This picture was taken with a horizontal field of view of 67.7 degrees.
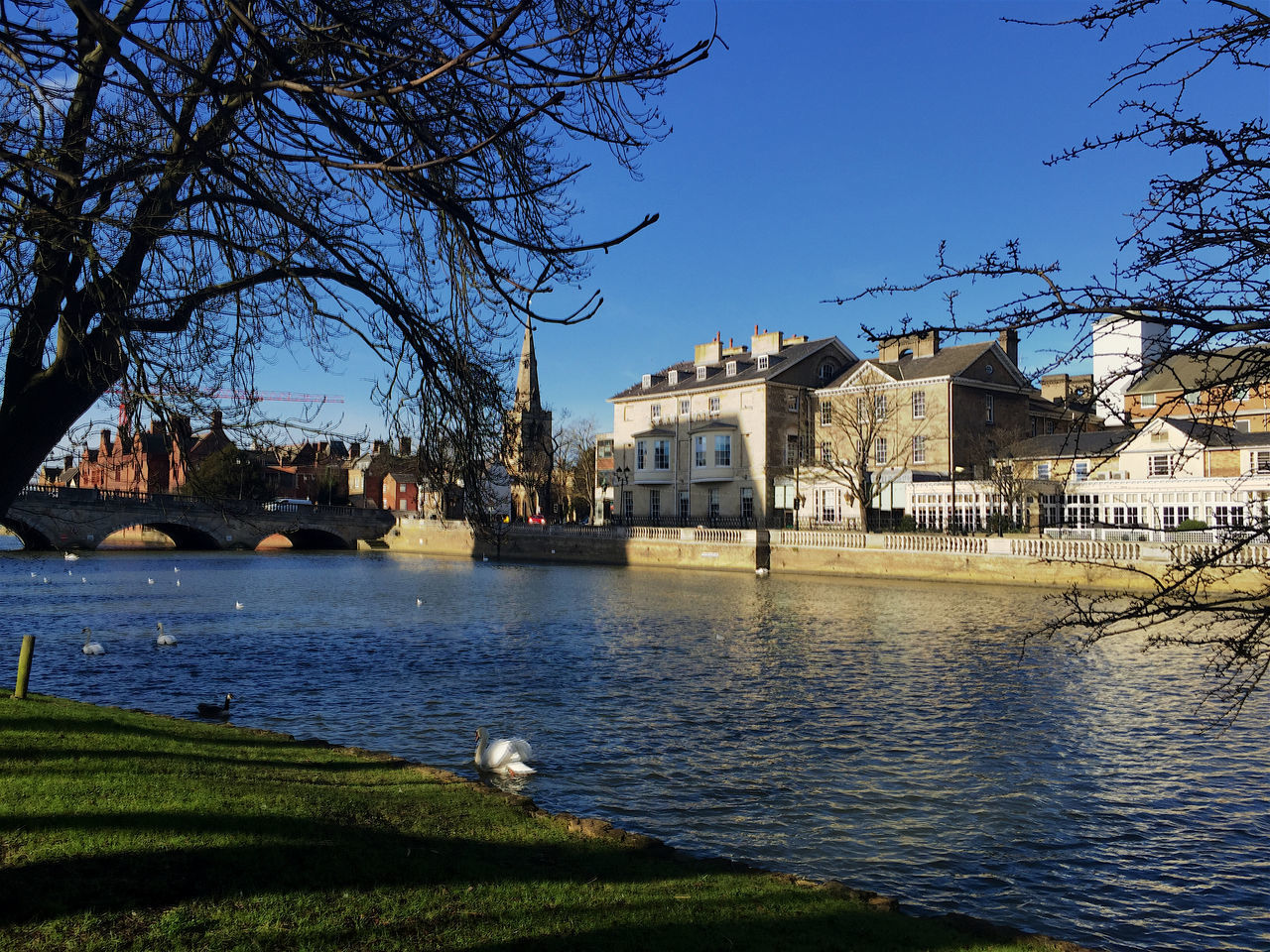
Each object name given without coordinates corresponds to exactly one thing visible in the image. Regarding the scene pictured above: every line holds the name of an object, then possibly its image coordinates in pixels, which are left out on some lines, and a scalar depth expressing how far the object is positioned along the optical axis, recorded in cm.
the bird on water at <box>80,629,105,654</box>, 1959
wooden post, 1095
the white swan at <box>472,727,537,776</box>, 1109
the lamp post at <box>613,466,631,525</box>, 7325
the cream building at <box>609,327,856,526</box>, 6359
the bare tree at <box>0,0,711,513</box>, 496
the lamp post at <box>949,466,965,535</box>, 4922
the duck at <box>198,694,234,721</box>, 1397
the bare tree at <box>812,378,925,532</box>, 5453
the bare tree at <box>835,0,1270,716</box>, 463
